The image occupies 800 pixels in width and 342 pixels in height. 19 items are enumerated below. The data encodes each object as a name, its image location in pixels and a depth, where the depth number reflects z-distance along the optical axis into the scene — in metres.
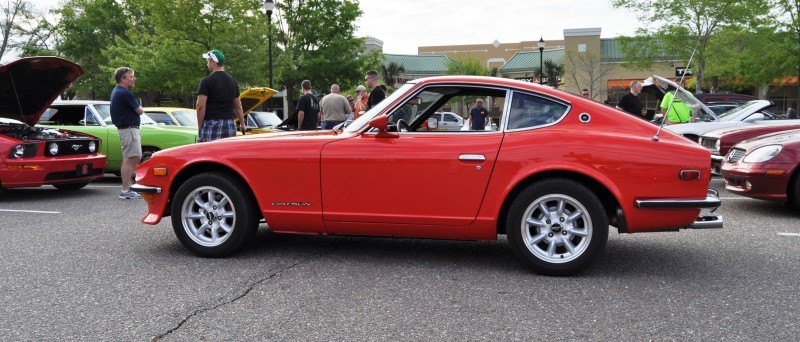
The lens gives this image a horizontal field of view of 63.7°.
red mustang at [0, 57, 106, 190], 8.23
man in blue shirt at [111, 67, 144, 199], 8.36
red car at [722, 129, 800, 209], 6.80
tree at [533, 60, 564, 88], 65.94
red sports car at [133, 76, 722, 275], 4.26
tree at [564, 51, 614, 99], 51.62
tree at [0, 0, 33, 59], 49.44
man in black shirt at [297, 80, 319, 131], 11.55
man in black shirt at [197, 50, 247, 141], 6.88
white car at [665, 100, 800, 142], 10.46
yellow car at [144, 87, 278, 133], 11.52
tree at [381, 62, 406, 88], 73.56
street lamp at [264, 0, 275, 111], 20.78
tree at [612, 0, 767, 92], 32.35
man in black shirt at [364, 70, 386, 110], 10.05
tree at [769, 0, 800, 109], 32.16
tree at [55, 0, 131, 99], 47.75
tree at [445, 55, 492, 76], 71.06
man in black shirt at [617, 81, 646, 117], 10.07
